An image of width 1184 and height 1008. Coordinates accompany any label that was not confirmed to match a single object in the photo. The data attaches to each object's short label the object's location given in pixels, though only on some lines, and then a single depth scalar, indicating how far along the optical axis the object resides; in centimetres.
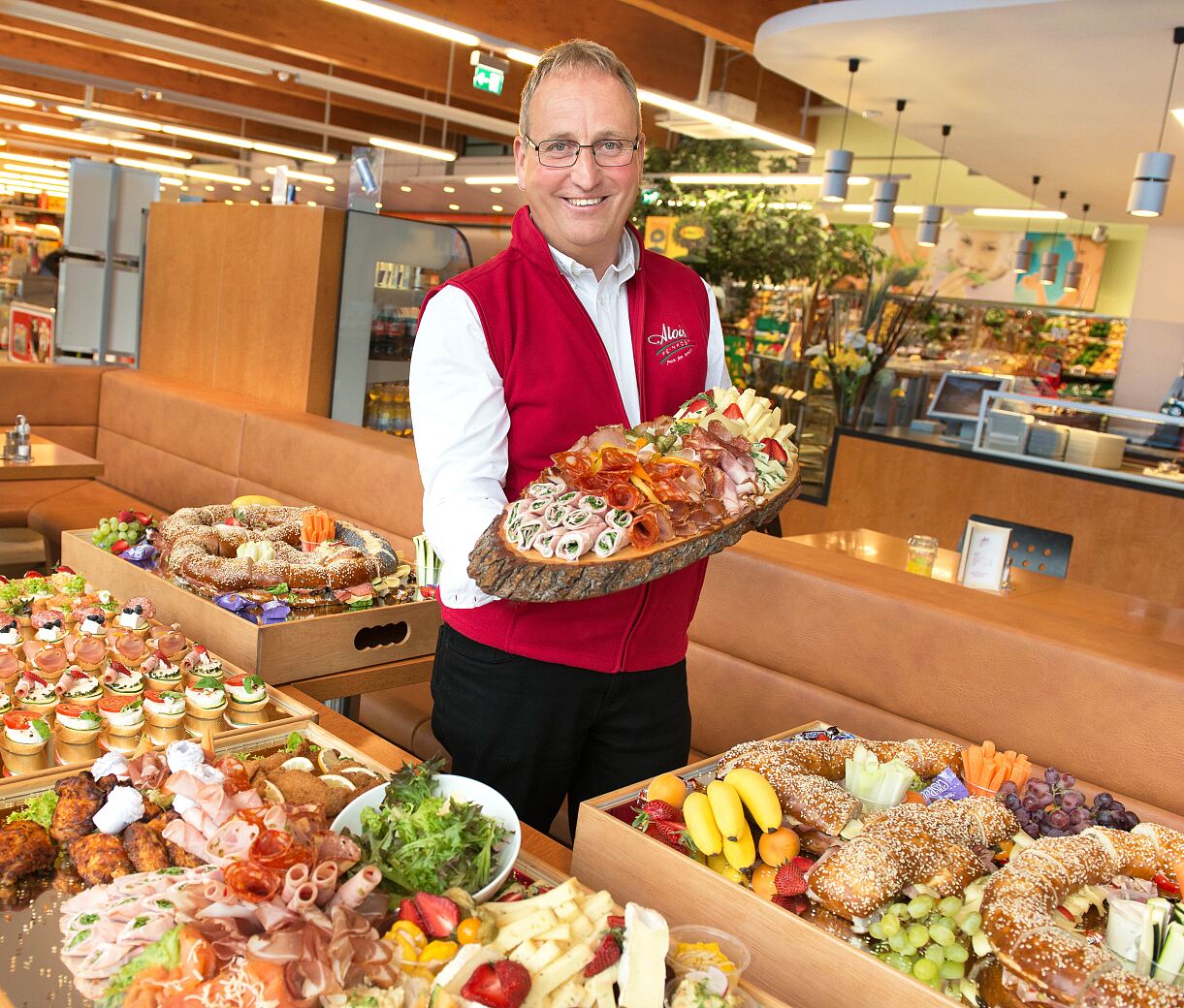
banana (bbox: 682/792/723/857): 150
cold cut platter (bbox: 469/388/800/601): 151
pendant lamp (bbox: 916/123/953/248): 1024
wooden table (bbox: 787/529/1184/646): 302
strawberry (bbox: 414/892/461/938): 126
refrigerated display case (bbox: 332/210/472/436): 505
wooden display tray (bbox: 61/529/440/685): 260
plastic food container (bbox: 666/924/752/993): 122
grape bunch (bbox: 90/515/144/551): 331
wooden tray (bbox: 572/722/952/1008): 128
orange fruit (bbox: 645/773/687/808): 161
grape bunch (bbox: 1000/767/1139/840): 165
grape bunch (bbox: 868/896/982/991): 131
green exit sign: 786
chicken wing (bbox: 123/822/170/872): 146
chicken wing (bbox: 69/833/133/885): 145
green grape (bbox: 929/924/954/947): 132
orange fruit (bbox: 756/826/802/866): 148
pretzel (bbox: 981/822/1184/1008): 116
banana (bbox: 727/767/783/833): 152
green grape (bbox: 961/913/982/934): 134
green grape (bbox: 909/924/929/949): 132
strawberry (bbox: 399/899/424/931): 127
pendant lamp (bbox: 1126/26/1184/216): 611
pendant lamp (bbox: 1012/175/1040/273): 1127
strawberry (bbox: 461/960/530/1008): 116
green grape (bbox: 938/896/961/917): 138
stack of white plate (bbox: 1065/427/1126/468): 585
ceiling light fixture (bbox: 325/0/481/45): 657
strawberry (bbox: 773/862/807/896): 142
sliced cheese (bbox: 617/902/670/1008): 117
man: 169
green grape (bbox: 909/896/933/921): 137
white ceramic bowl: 140
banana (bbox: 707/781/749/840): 150
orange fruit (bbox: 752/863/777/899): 144
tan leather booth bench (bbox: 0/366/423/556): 413
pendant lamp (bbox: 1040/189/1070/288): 1237
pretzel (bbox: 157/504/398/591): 286
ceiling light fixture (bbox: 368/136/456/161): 1141
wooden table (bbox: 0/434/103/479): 451
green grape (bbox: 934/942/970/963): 131
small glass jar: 349
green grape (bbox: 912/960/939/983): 129
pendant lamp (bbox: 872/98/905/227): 920
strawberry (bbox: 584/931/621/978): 122
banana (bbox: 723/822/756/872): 148
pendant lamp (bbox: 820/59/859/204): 795
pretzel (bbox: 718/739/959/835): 157
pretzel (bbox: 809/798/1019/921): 137
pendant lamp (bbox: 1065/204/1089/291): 1266
